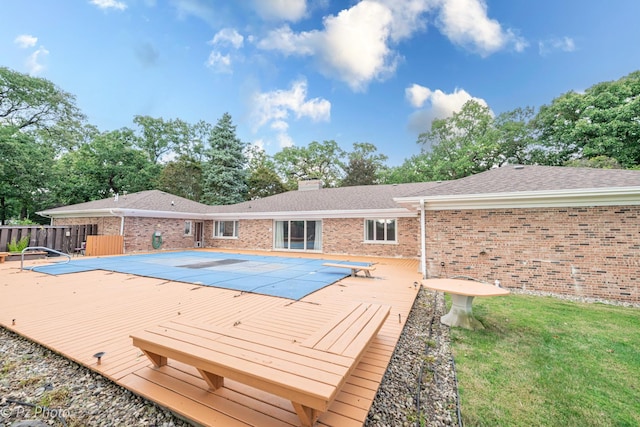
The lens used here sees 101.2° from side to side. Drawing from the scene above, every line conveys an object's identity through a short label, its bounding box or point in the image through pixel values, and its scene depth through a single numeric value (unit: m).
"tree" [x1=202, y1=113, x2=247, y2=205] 26.88
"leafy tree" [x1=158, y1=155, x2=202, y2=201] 26.89
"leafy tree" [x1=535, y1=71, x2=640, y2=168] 18.84
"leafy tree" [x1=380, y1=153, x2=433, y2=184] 28.75
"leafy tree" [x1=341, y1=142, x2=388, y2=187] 30.02
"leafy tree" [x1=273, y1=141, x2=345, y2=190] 34.75
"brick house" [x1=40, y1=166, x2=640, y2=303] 6.67
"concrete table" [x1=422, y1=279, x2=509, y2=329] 4.61
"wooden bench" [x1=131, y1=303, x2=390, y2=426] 1.89
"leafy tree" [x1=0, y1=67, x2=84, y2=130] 22.34
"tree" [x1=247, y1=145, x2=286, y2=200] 28.75
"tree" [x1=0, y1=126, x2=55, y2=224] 17.11
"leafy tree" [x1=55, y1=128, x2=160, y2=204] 23.55
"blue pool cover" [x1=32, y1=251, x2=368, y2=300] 7.08
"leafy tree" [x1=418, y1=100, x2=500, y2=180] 25.69
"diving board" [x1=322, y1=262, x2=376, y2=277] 8.28
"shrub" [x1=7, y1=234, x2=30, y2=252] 11.70
